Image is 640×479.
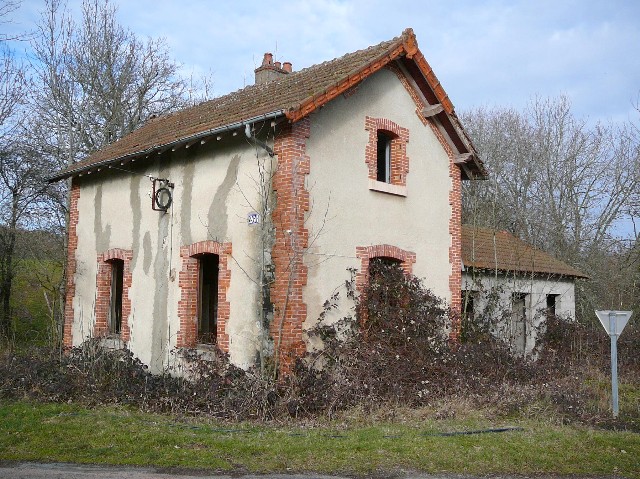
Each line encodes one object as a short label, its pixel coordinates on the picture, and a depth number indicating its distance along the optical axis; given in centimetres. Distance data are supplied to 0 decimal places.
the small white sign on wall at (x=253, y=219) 1163
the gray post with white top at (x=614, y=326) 1054
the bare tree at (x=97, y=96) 2327
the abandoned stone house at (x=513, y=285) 1683
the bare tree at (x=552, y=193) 2772
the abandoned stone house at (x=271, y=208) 1145
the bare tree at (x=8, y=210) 2134
